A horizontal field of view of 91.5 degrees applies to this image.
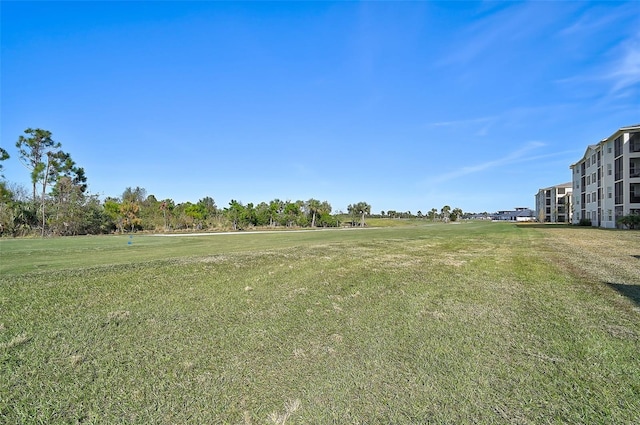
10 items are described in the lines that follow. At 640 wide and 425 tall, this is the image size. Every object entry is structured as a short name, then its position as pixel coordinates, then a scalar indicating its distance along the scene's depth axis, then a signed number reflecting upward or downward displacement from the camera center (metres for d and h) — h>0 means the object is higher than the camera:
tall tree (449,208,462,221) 128.62 +2.34
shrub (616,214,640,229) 29.45 -0.01
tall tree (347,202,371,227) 86.88 +2.83
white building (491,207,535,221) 133.62 +2.58
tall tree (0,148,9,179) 34.34 +6.83
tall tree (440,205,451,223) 127.69 +3.96
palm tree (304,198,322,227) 72.25 +2.52
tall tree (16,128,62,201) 36.88 +7.98
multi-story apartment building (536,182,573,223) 74.01 +4.20
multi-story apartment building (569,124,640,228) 32.84 +5.13
